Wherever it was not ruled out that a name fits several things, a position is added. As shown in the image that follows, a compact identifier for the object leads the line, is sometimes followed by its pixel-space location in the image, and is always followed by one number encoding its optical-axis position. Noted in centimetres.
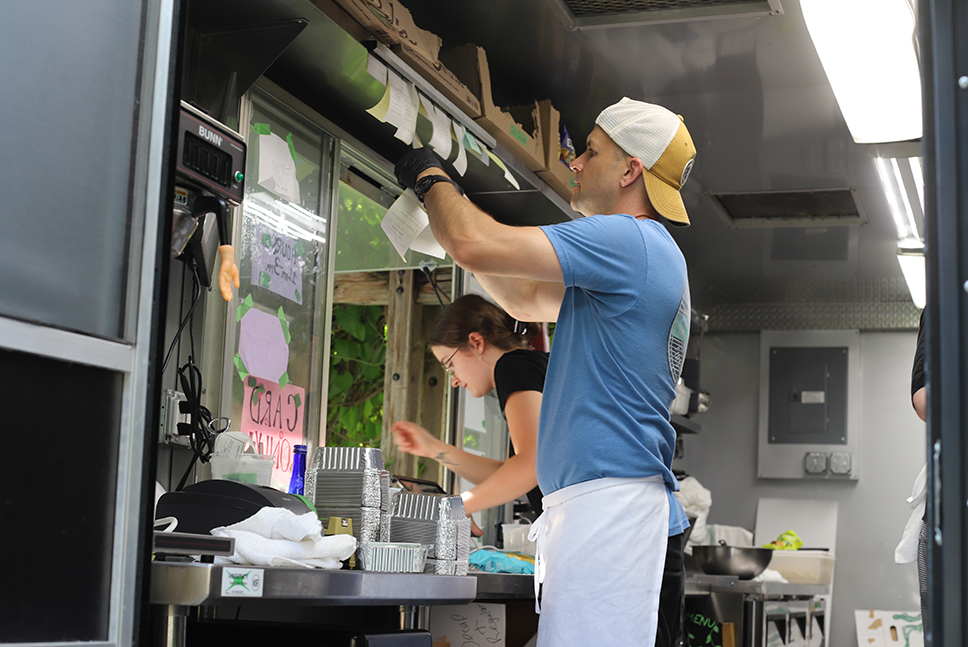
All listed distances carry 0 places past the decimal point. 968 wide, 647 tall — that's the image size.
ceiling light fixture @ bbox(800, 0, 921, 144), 287
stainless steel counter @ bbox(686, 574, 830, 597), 452
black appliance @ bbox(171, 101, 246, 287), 197
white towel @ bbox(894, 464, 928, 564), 247
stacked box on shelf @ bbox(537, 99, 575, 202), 388
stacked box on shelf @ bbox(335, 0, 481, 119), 263
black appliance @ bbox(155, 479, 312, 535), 187
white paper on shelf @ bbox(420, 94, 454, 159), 301
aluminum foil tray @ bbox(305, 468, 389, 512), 203
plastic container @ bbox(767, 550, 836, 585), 637
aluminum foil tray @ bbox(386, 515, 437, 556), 217
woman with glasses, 290
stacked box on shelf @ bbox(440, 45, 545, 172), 336
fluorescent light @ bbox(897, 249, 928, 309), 550
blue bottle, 243
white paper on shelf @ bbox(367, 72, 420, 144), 279
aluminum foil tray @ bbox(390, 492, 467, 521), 219
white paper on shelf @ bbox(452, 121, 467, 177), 319
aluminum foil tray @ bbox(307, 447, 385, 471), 205
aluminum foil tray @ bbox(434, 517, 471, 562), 216
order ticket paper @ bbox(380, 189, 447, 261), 241
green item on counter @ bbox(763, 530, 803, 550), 688
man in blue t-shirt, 182
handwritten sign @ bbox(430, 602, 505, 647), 277
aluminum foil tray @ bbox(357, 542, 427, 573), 194
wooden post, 436
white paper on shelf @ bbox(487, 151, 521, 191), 346
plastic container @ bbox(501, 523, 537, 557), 343
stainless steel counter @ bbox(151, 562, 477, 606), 149
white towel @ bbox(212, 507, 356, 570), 167
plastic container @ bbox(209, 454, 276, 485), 223
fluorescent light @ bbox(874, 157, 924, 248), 427
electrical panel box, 734
